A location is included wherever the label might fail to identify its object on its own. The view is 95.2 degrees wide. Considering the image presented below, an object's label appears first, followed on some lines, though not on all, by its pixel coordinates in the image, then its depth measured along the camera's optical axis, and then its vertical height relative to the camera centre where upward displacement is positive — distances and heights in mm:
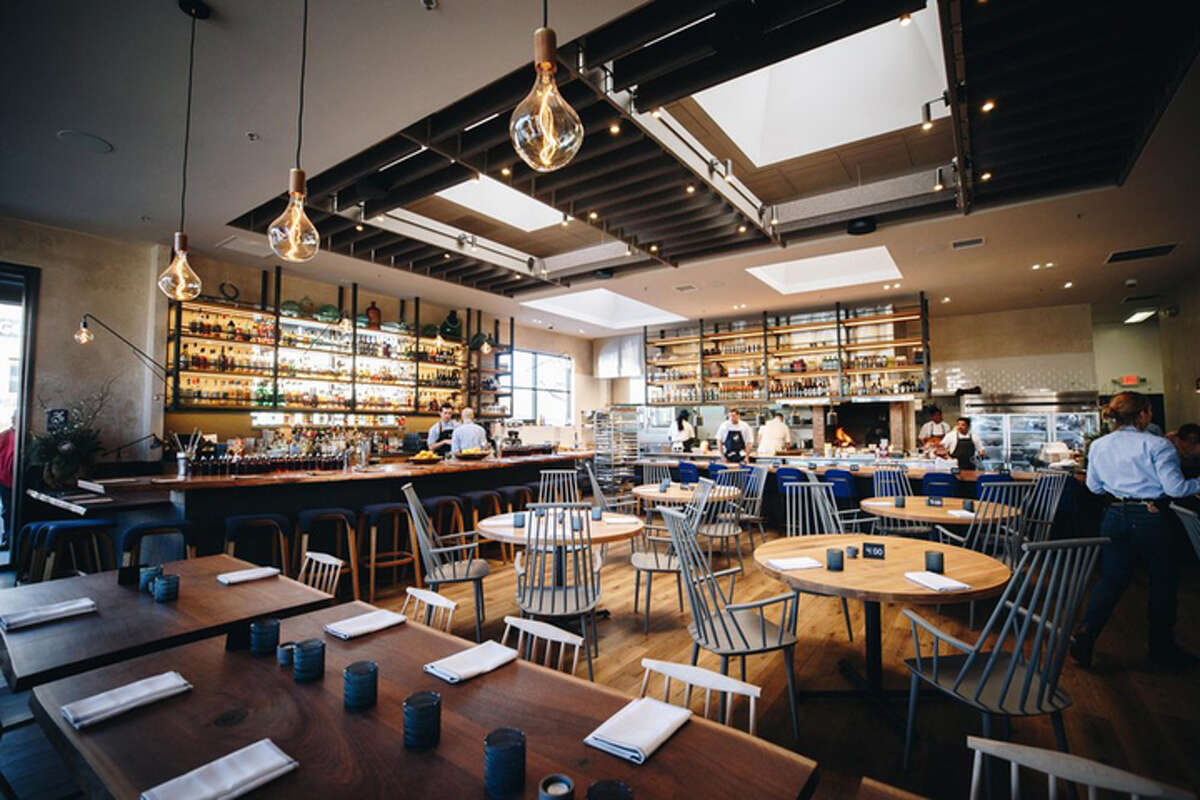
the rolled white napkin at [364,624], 1941 -709
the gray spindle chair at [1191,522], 2650 -481
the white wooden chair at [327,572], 2773 -734
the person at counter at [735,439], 8648 -163
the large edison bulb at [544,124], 1961 +1121
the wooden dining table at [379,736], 1146 -737
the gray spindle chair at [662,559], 4002 -988
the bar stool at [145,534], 3727 -711
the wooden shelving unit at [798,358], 9000 +1316
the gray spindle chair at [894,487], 5529 -643
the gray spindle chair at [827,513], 3973 -653
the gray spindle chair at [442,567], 3697 -978
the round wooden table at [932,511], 4094 -672
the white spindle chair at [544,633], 1821 -690
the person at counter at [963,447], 7180 -265
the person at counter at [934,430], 8297 -44
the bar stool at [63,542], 3920 -815
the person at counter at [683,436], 10180 -132
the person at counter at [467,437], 7199 -82
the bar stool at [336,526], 4434 -799
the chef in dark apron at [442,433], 8133 -30
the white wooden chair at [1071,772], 996 -689
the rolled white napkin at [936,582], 2410 -704
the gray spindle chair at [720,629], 2604 -1020
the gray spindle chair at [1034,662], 2041 -911
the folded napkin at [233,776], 1083 -715
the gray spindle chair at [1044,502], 4516 -650
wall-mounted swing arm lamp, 6109 +931
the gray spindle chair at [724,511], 5082 -862
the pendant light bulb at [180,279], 3297 +932
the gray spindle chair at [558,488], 5727 -657
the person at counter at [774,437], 9289 -146
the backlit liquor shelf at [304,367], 6906 +954
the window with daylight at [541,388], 12617 +1015
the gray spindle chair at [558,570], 3180 -866
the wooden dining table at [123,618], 1735 -708
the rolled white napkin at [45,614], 1999 -680
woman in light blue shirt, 3398 -613
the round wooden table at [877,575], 2416 -719
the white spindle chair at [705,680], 1477 -702
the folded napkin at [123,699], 1369 -706
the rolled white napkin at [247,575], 2582 -692
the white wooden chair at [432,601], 2158 -685
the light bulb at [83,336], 5527 +993
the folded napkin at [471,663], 1618 -718
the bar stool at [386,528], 4777 -950
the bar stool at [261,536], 4105 -825
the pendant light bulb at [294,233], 2893 +1065
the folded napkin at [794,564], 2812 -708
